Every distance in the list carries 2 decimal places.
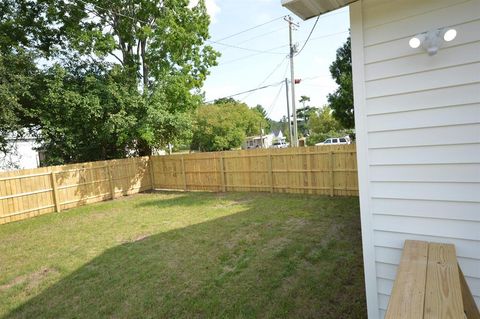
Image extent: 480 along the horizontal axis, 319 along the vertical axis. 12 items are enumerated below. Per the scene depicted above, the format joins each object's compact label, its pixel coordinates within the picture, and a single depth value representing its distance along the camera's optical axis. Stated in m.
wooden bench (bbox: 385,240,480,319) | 1.47
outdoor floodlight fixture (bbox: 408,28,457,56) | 1.81
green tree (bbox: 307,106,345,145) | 30.39
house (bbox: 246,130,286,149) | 47.94
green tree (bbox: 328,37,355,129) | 9.78
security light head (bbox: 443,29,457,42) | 1.74
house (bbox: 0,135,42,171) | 10.11
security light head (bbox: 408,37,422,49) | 1.84
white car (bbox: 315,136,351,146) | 25.19
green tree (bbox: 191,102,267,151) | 30.25
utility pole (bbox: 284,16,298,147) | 15.73
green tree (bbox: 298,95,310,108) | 57.91
